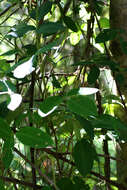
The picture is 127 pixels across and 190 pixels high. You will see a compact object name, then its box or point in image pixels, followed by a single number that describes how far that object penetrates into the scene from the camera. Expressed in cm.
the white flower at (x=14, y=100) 131
